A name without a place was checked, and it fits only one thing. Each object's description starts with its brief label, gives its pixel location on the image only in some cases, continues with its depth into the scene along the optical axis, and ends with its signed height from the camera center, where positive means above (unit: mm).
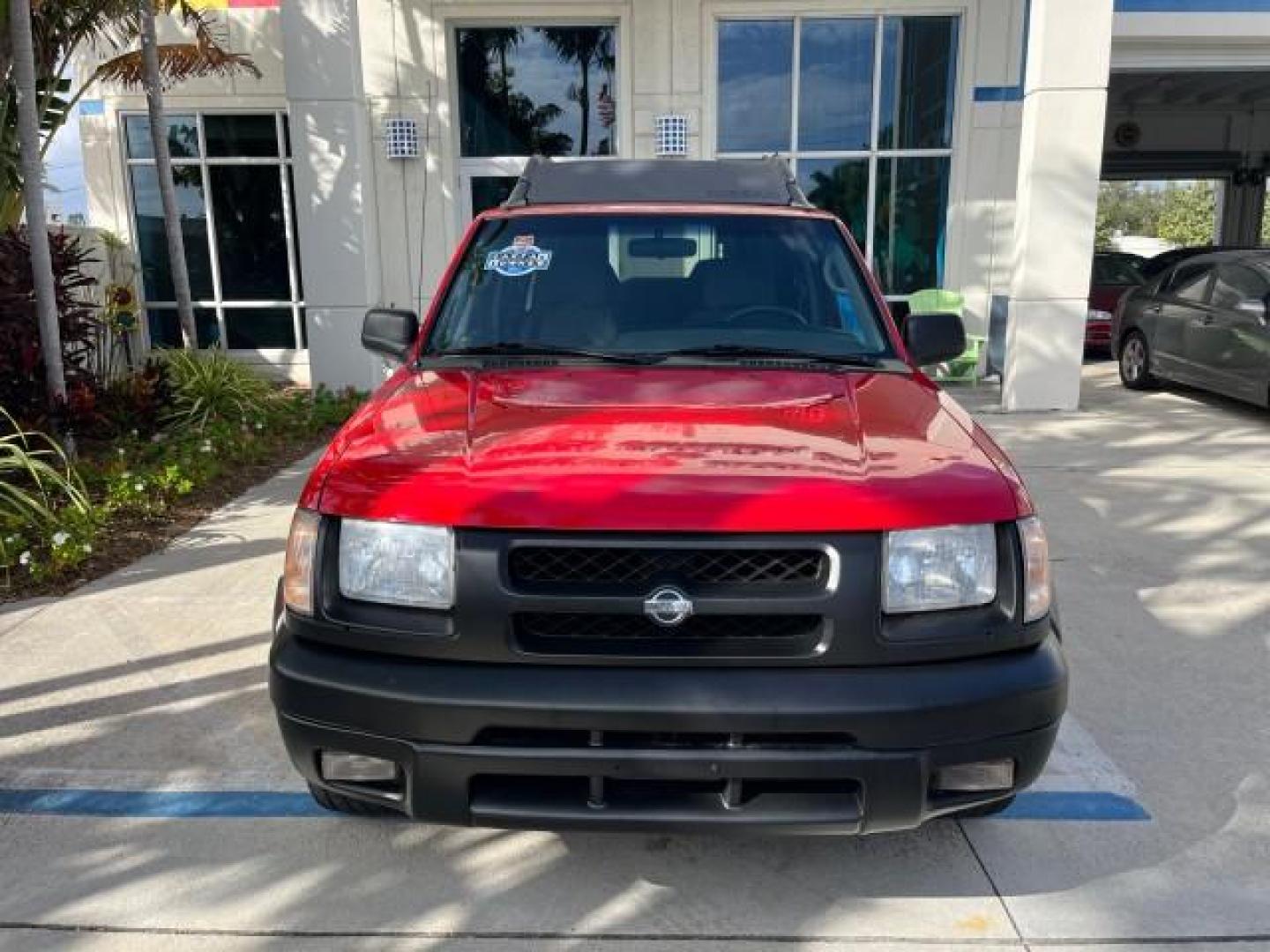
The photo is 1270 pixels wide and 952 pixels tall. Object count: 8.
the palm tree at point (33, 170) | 6602 +429
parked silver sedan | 9398 -1058
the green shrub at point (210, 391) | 8641 -1395
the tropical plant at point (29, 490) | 5668 -1527
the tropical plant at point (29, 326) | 7102 -684
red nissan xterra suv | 2258 -929
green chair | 11555 -960
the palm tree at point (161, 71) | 9469 +1640
